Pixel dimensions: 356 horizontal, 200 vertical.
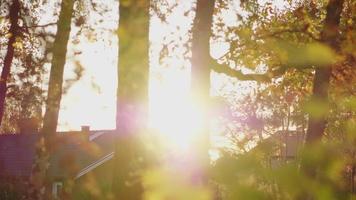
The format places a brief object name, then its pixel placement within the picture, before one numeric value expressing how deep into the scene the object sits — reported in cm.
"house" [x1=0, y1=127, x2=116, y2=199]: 4075
